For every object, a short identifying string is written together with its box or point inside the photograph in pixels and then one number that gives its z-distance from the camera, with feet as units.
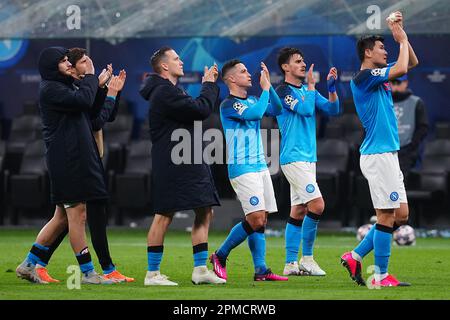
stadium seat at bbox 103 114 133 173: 74.23
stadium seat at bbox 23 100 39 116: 76.19
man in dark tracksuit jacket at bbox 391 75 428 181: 59.67
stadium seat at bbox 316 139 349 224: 69.41
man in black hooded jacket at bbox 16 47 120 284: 39.99
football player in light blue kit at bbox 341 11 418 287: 39.11
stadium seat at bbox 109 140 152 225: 71.41
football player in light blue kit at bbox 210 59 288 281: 41.83
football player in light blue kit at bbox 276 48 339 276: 45.01
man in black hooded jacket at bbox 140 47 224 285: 39.32
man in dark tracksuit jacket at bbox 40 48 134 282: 41.22
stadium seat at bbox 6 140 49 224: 72.18
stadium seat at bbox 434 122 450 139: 70.03
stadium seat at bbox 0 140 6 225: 74.28
